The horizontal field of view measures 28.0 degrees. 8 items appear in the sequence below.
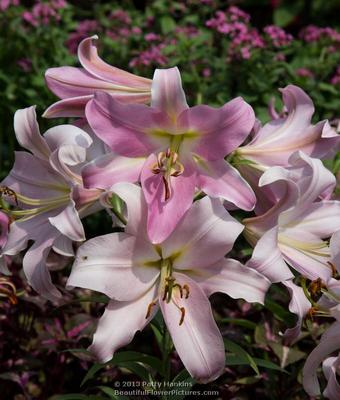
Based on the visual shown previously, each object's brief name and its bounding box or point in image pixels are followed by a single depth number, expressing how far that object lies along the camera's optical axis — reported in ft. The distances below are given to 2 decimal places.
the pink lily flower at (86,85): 4.61
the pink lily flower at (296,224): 4.09
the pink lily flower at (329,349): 4.33
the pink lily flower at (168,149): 4.08
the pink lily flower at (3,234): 4.83
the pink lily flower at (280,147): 4.59
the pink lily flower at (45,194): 4.36
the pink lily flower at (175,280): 4.02
